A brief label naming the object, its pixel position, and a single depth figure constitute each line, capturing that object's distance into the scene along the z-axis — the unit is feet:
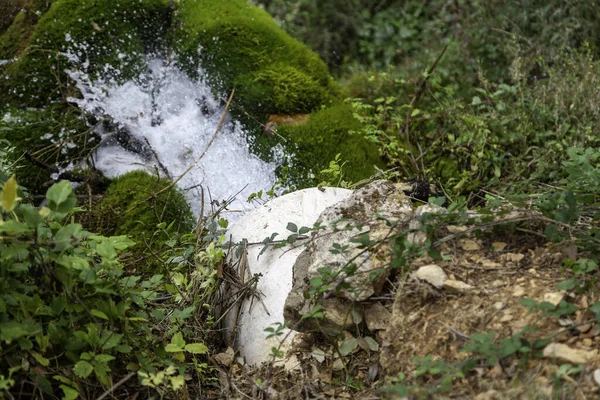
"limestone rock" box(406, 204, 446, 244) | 8.25
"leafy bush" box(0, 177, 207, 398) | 7.16
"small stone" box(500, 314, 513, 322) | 7.42
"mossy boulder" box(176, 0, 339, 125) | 13.96
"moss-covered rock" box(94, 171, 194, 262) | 12.41
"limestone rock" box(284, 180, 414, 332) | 8.30
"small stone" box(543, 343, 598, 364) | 6.76
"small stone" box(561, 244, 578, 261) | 7.82
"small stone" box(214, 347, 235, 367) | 9.32
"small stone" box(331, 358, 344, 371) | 8.50
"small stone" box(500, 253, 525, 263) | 8.15
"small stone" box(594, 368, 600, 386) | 6.53
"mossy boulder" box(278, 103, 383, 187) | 13.19
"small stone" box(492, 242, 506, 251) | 8.34
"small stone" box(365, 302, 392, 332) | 8.38
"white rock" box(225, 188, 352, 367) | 9.59
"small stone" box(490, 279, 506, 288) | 7.89
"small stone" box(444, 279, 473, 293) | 7.89
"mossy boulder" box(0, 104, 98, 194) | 12.98
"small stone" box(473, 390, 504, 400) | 6.73
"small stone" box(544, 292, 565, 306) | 7.39
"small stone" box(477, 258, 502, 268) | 8.14
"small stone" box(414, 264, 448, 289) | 8.00
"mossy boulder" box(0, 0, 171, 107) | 13.75
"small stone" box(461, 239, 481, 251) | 8.40
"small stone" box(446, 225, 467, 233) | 8.43
